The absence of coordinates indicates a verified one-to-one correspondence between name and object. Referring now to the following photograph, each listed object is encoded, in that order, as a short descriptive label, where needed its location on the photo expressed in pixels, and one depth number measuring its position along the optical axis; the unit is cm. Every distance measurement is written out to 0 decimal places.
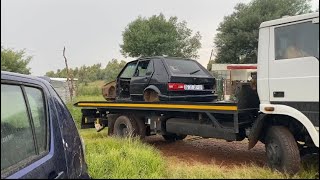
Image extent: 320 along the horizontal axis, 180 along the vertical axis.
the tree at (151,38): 2114
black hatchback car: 588
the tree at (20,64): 1925
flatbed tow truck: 342
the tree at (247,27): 2341
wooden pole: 1447
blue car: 169
